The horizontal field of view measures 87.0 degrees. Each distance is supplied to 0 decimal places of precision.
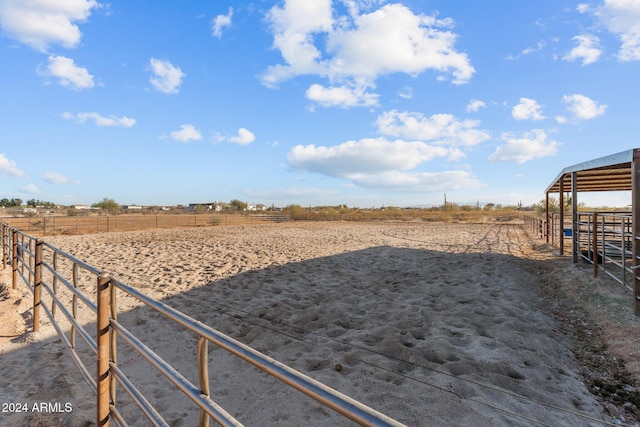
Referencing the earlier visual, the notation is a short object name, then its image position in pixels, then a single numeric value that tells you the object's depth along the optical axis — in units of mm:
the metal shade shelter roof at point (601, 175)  6262
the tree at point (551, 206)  27553
